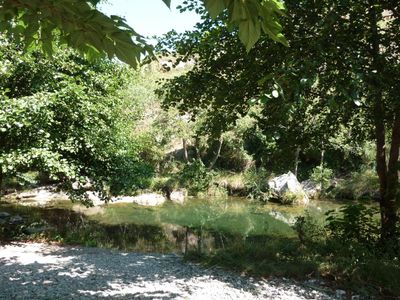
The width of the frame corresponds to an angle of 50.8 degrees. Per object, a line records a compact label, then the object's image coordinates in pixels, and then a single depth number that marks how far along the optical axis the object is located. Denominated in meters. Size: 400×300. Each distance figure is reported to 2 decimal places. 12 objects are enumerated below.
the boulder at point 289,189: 23.53
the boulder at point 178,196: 25.03
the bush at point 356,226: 8.31
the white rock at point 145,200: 22.92
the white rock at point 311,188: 26.19
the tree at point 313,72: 3.97
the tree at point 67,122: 9.48
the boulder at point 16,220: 13.14
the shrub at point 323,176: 26.66
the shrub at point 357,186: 24.28
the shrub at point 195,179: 27.09
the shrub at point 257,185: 25.14
